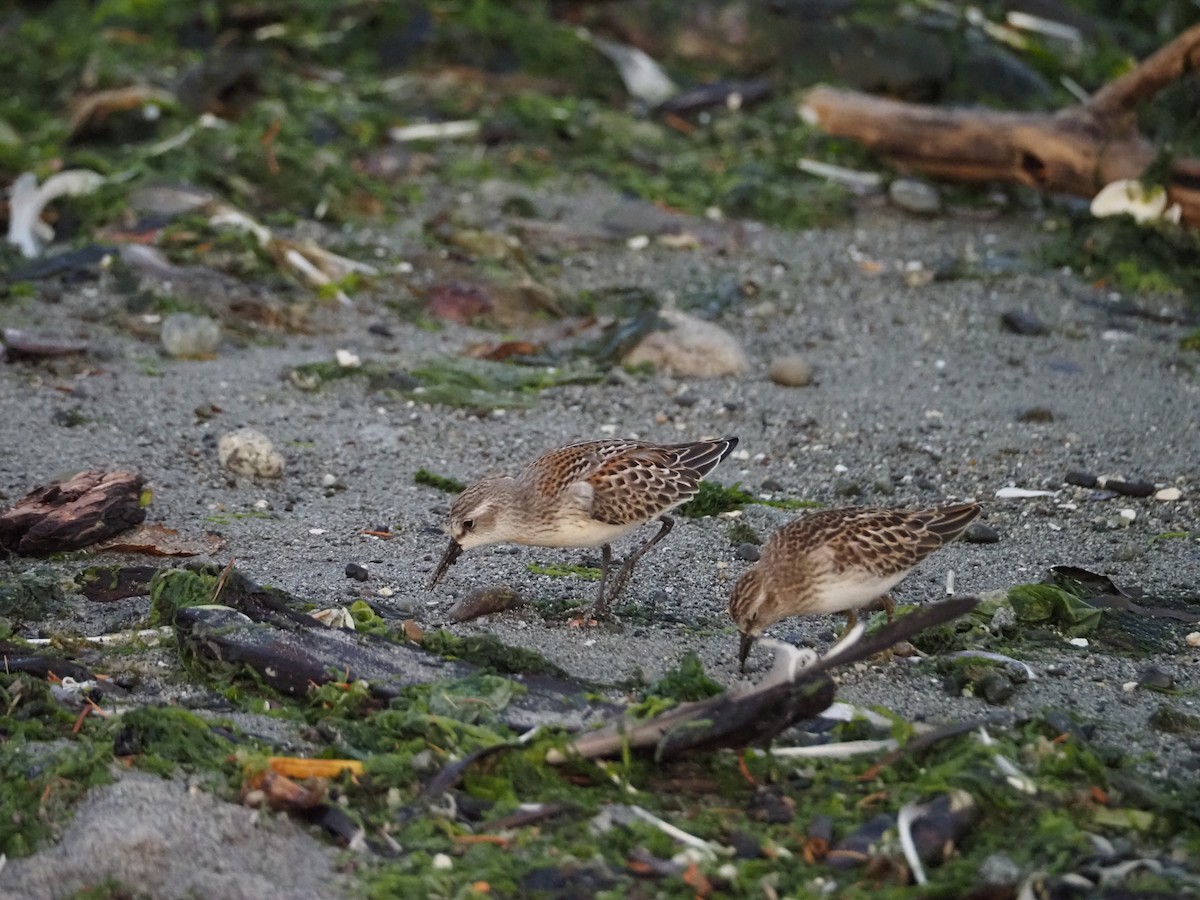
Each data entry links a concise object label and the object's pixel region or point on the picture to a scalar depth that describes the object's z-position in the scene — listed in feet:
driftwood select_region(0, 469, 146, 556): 44.29
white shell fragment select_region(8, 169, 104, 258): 71.36
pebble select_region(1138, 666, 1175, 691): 38.40
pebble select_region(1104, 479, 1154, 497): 51.55
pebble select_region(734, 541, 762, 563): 47.29
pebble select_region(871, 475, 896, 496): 52.39
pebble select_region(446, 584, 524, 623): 41.45
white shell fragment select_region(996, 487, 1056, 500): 51.75
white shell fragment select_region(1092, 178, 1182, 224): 73.31
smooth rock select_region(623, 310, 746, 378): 62.64
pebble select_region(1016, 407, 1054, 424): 57.67
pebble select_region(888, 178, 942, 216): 80.23
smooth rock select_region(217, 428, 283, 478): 51.24
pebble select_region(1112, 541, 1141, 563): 47.24
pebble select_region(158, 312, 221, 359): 61.77
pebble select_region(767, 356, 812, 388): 61.52
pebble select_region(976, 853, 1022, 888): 27.84
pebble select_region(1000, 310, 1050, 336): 66.59
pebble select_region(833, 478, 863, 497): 52.26
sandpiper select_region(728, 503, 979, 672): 38.81
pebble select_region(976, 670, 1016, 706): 37.22
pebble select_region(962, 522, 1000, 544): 48.62
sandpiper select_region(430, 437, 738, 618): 42.75
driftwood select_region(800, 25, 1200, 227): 73.51
